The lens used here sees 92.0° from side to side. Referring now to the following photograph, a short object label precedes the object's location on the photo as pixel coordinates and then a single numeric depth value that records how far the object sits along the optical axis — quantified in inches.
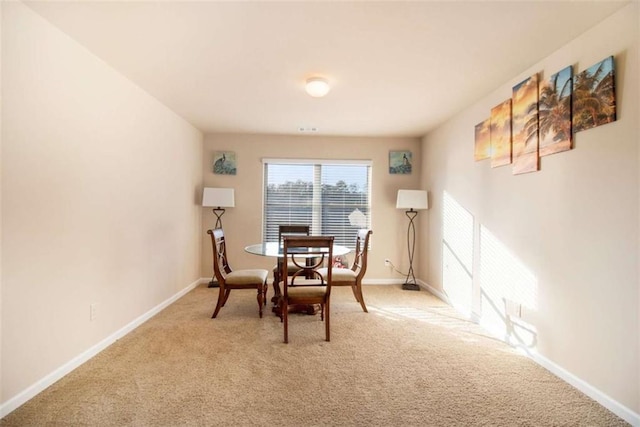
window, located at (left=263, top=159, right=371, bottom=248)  199.2
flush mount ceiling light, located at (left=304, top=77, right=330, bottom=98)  108.5
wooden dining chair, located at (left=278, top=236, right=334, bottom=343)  105.7
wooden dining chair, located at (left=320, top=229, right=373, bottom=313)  134.2
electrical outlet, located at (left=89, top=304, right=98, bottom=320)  95.0
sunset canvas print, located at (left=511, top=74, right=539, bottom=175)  98.0
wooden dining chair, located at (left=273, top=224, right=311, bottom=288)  159.5
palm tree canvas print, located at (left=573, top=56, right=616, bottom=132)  74.0
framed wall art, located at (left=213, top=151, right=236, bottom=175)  193.0
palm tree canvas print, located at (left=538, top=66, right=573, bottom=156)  85.5
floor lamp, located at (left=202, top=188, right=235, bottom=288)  179.0
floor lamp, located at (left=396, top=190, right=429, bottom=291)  180.1
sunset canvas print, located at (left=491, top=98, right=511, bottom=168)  110.6
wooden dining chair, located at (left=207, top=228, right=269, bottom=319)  128.2
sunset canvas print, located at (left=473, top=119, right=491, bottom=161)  123.2
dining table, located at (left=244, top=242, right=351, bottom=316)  127.6
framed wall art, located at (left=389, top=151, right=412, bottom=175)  197.0
